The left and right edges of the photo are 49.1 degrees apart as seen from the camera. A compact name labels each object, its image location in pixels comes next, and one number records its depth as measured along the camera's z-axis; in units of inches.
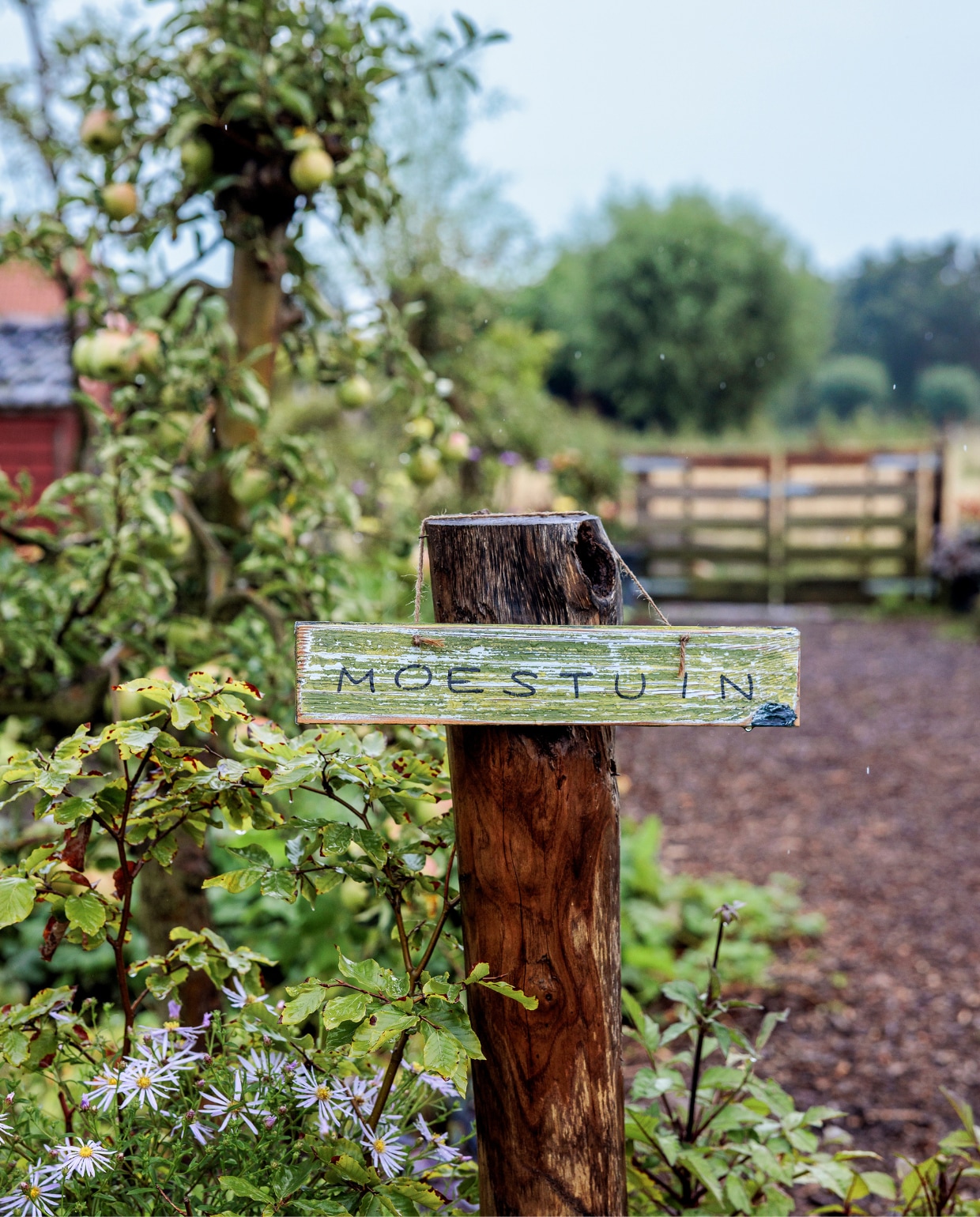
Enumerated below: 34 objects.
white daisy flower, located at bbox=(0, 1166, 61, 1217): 35.4
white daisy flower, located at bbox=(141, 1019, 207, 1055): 40.4
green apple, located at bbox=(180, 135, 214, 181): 65.1
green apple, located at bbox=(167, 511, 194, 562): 63.2
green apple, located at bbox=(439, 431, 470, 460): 77.3
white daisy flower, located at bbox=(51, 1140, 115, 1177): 35.1
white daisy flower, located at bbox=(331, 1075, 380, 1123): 39.8
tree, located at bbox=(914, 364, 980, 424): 1074.1
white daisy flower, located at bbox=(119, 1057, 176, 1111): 37.1
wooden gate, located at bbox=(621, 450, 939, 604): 371.6
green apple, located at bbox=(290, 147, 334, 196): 63.1
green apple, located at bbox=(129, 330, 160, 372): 64.1
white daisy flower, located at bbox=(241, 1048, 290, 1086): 39.6
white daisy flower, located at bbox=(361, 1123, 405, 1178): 38.0
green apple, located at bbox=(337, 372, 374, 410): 74.0
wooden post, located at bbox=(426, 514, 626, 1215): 39.5
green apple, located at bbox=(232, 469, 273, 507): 65.8
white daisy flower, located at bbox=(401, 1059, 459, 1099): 41.0
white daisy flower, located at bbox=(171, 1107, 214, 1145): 37.6
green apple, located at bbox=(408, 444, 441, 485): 75.3
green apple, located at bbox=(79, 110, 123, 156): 68.4
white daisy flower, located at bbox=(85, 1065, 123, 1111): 37.2
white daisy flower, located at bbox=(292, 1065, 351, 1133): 38.6
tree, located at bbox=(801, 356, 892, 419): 1069.8
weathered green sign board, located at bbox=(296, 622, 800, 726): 37.7
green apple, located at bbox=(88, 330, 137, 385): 64.6
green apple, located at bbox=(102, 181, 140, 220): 66.7
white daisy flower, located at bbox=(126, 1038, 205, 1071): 38.5
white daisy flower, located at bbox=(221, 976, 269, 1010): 42.9
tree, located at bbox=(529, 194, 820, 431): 617.0
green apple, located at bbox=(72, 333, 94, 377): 66.2
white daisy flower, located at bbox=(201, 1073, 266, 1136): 37.9
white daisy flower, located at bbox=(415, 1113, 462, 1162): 41.1
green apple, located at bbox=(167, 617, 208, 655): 67.2
